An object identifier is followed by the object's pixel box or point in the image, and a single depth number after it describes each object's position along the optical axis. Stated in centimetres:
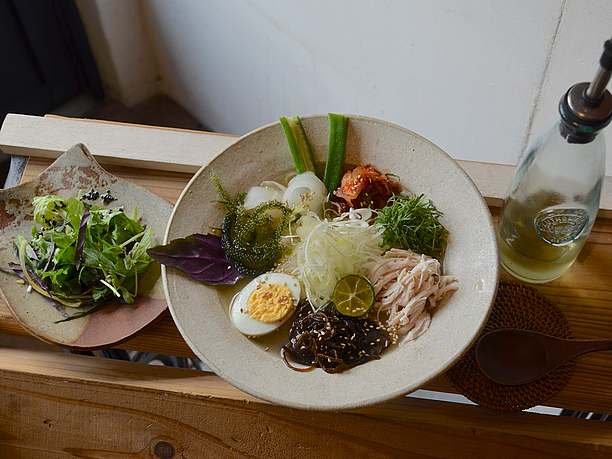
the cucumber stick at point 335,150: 123
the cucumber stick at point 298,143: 125
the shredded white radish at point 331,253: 116
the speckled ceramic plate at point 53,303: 117
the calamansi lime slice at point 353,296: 112
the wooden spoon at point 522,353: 110
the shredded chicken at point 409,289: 108
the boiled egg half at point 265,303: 112
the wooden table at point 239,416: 112
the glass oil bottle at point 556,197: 96
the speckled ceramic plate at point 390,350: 102
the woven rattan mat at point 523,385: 111
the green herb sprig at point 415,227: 116
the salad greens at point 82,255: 120
